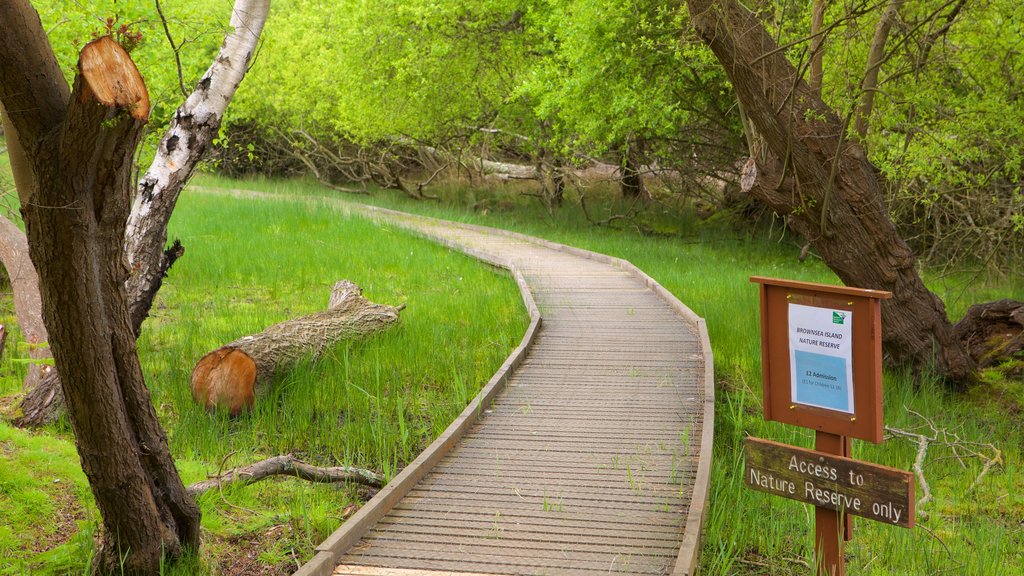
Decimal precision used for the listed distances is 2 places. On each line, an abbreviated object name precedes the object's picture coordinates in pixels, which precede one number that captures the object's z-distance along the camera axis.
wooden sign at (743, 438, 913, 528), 3.62
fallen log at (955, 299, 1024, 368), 9.54
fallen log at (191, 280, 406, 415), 7.22
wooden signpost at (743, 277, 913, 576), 3.75
